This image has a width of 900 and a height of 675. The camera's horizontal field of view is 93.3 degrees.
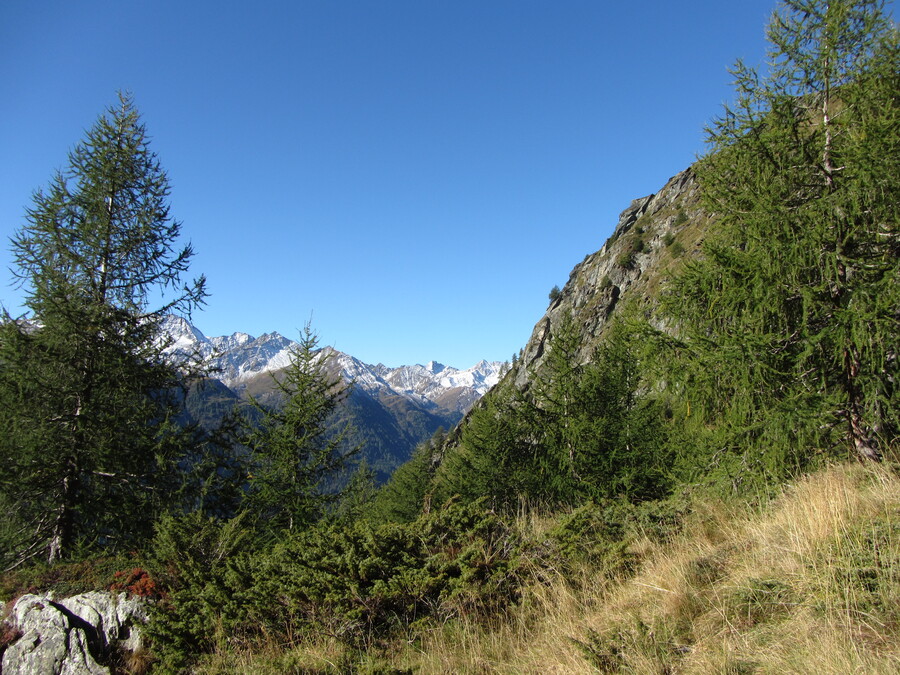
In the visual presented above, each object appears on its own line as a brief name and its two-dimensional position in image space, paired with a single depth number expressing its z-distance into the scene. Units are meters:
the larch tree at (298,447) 12.88
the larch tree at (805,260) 5.55
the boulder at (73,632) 5.29
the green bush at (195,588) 4.61
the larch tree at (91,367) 8.35
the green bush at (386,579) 4.30
